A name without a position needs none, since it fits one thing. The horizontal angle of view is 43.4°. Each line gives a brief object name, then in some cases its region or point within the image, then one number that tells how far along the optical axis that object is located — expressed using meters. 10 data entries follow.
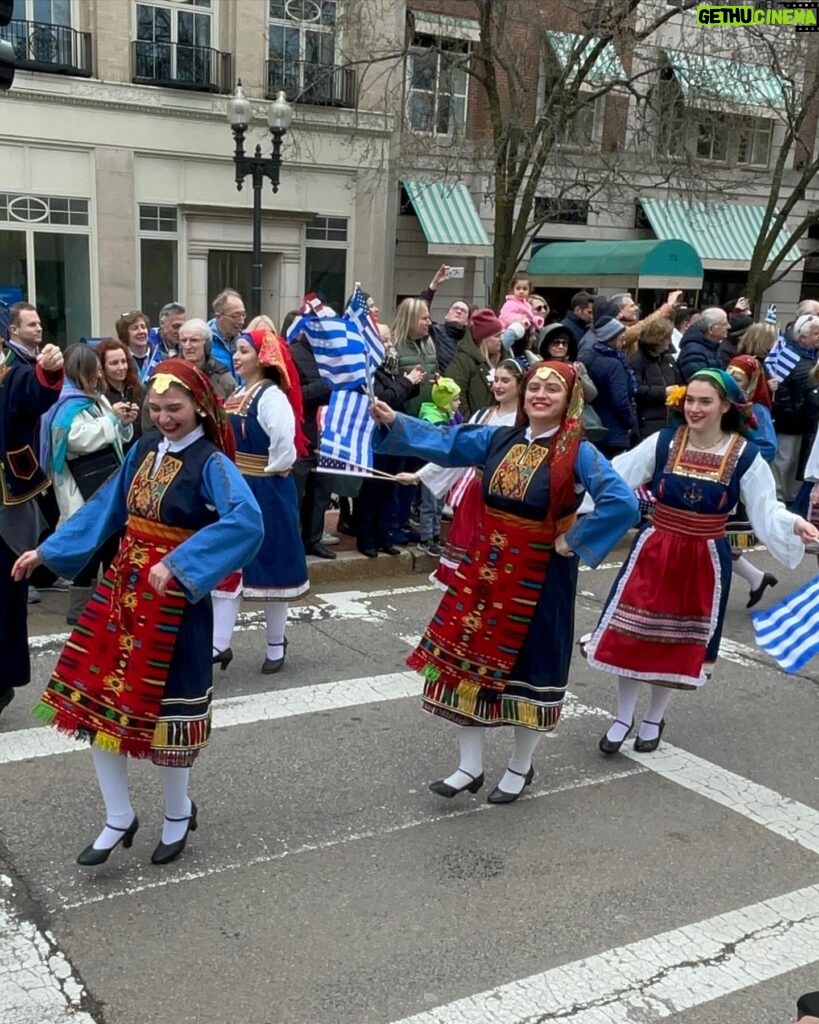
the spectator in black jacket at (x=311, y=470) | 7.37
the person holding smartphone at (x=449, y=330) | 8.91
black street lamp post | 13.79
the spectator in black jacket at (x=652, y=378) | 9.14
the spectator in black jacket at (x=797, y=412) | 9.83
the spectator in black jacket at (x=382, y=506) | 7.97
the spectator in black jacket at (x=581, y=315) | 9.74
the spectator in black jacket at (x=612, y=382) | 8.80
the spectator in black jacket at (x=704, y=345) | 9.45
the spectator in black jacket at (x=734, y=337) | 10.36
